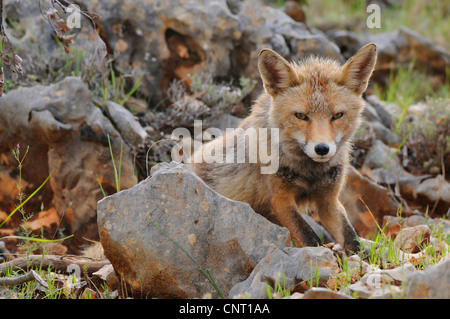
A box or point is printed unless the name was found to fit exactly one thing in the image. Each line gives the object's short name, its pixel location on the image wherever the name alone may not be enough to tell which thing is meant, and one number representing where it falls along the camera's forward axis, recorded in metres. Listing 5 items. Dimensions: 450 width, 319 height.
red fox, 3.48
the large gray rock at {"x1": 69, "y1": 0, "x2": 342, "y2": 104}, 6.03
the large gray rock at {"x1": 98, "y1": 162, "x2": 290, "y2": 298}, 2.85
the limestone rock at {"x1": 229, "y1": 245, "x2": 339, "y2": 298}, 2.61
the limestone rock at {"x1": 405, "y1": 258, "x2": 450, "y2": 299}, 2.25
